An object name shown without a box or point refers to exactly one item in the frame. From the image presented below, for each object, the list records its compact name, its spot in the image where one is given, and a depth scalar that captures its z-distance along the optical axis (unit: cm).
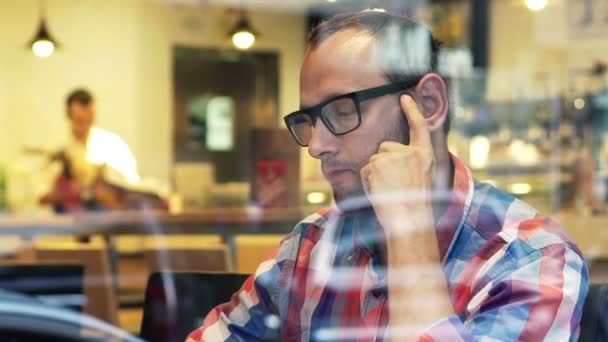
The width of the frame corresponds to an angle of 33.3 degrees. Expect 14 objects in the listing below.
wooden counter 354
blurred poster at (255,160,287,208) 246
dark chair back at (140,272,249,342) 152
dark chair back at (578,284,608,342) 128
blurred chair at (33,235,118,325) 201
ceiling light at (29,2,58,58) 646
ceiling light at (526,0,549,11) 586
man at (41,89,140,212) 454
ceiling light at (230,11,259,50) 487
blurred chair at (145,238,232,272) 199
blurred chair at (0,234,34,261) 268
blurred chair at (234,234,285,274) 156
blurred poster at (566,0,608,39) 491
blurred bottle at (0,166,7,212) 476
